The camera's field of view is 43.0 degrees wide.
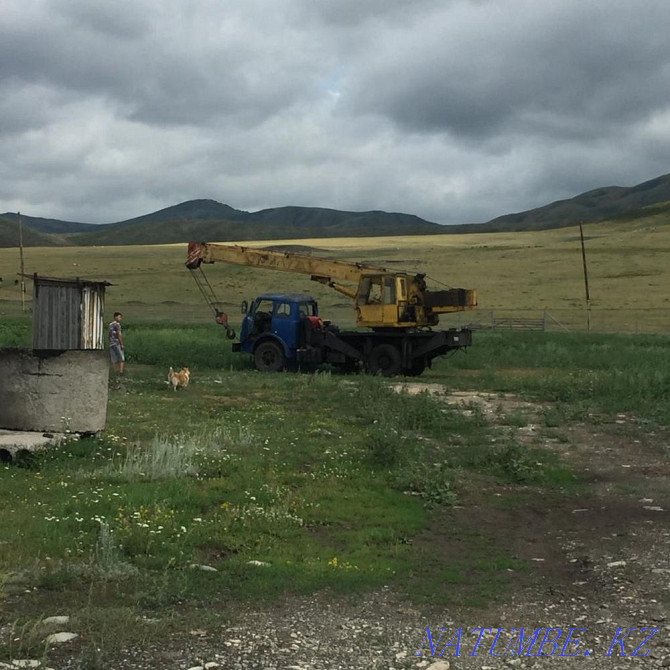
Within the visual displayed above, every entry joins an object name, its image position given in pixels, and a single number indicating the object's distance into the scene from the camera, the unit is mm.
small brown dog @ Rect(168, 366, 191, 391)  18672
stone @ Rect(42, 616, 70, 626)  5754
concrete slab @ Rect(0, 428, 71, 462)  10555
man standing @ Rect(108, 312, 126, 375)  20656
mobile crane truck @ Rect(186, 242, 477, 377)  23875
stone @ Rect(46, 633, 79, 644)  5432
